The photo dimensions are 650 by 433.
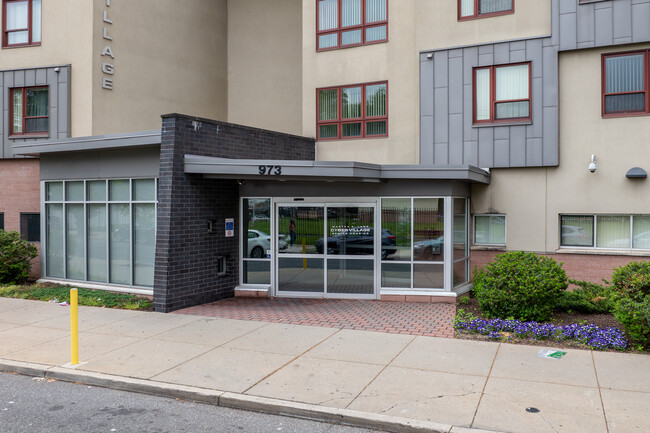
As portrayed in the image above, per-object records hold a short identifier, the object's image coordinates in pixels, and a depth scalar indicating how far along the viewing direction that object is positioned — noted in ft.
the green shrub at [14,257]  47.83
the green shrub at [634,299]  26.55
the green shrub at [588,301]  34.06
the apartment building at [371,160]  40.16
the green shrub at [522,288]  31.86
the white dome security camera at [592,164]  40.81
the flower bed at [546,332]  28.12
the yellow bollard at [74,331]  25.19
